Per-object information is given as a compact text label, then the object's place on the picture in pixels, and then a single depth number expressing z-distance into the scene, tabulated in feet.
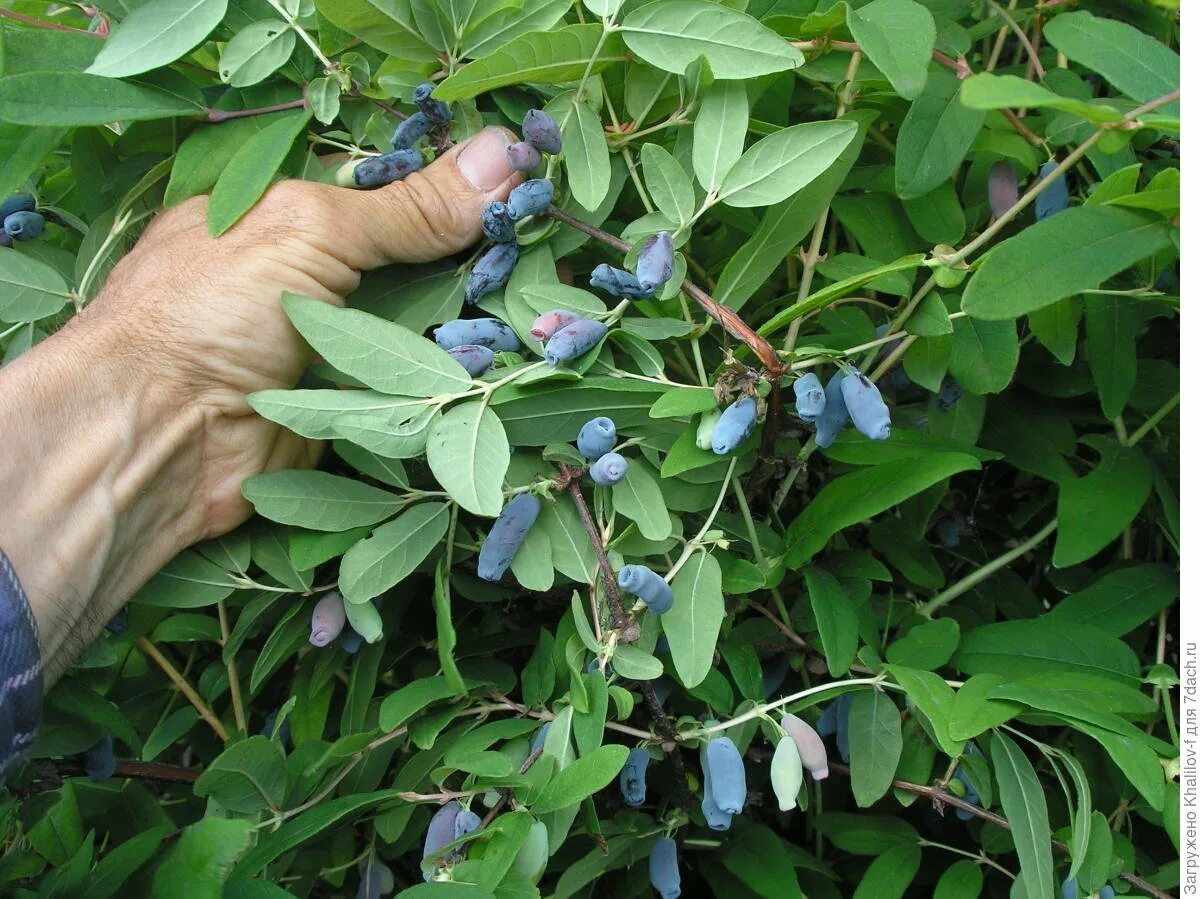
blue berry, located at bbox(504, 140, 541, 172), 1.08
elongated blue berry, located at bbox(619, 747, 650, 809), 1.11
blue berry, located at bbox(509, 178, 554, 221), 1.06
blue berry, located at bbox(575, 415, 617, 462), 1.00
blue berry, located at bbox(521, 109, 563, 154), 1.04
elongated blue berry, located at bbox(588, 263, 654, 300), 1.01
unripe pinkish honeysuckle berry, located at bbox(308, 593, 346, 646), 1.14
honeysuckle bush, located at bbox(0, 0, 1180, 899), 1.01
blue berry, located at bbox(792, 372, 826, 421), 1.00
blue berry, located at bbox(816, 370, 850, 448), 1.05
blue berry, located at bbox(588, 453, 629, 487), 0.99
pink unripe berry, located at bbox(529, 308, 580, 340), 1.02
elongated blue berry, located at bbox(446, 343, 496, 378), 1.04
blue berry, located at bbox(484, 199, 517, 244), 1.07
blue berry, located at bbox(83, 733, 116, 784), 1.29
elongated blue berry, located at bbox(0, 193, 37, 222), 1.27
